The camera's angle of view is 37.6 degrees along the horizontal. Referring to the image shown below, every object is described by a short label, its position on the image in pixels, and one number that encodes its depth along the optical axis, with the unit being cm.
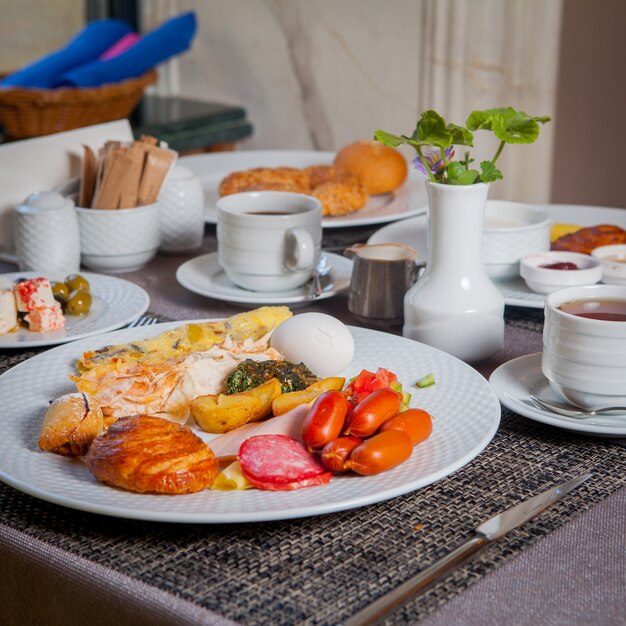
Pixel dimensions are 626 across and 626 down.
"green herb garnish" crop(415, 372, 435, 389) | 106
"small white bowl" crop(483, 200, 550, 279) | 145
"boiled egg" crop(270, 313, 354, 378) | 110
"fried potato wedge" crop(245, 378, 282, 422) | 98
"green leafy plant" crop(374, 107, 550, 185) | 109
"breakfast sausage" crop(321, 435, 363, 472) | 86
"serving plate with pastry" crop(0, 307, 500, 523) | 83
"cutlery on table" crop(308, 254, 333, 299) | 145
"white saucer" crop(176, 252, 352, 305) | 142
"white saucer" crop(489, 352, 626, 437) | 98
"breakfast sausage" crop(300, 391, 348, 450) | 89
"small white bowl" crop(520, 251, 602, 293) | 138
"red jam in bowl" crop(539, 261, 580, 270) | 141
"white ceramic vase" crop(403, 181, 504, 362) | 118
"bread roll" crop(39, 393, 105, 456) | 91
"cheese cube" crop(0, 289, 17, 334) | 131
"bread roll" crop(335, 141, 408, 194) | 199
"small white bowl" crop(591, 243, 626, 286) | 141
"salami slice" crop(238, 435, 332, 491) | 84
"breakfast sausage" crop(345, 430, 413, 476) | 85
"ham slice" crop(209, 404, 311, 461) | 92
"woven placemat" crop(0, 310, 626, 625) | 73
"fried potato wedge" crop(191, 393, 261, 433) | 95
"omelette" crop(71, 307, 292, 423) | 101
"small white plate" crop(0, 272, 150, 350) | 128
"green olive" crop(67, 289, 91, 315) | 138
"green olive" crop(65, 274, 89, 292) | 140
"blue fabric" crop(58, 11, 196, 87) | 293
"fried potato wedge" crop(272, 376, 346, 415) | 97
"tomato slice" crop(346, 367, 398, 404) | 100
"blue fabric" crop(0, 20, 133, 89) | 295
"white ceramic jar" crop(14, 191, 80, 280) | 151
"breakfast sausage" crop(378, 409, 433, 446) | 91
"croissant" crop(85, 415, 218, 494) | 82
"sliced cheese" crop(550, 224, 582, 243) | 169
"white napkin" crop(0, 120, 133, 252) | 168
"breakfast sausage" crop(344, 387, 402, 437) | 91
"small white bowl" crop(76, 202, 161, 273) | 158
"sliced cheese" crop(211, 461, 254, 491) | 85
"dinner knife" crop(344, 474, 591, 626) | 70
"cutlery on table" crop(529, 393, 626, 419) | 100
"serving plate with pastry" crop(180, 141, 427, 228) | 183
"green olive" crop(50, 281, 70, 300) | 139
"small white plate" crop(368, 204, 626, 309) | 141
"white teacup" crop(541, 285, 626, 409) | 96
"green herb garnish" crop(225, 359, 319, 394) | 102
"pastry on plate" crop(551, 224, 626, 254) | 157
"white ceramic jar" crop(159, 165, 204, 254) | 168
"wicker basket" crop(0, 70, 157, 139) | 278
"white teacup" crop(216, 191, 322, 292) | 142
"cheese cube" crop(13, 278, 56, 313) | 132
